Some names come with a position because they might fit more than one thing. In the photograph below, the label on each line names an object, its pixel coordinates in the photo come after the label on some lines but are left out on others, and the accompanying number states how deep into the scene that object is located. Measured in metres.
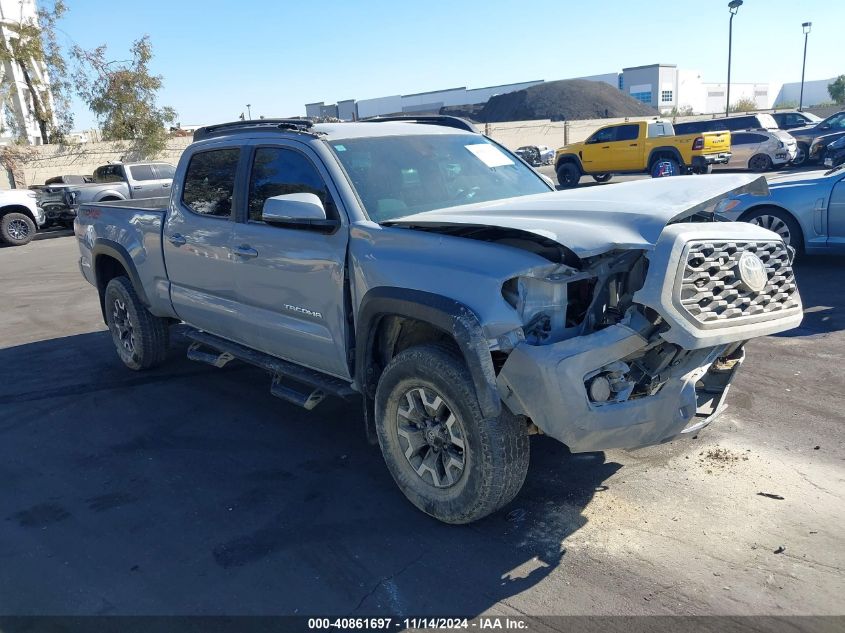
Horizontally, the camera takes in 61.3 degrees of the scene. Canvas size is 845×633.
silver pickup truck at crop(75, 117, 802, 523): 3.13
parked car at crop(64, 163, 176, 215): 18.91
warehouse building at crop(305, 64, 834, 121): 87.94
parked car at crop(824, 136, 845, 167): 22.00
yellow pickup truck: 21.38
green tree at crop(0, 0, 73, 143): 29.67
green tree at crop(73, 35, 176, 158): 31.94
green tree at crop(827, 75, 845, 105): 87.56
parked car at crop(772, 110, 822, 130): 28.26
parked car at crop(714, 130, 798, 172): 22.70
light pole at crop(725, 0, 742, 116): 37.31
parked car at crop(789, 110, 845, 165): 24.05
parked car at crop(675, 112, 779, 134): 24.08
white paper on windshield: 5.01
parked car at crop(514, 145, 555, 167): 31.96
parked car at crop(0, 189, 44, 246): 17.42
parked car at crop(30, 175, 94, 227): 18.88
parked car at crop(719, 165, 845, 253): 8.11
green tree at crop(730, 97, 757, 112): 74.19
